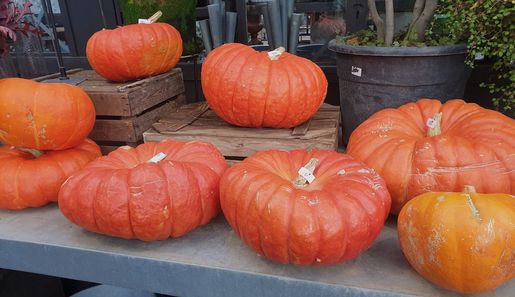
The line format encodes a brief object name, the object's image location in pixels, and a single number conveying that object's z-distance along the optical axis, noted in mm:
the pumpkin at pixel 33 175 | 1177
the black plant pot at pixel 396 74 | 1272
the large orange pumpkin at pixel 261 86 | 1233
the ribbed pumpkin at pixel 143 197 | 951
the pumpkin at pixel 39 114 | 1143
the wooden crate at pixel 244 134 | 1273
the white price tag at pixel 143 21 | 1582
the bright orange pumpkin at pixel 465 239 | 749
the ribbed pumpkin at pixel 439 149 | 955
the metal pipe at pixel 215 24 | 1958
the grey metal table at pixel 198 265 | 878
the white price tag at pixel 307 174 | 918
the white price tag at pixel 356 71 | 1370
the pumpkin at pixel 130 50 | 1456
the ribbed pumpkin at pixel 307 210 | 821
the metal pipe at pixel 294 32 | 1887
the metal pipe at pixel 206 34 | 2053
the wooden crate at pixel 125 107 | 1406
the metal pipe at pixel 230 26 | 2031
